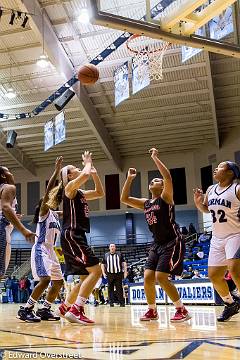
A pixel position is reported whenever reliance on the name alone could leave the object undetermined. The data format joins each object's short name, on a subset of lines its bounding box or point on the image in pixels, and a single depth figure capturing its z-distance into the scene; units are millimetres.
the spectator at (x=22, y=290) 19739
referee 12148
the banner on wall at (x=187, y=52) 11938
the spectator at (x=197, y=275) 11597
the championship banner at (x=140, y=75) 13273
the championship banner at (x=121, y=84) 14904
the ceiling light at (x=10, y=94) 18984
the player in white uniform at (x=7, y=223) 3555
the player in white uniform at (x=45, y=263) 5804
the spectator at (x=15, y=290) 20427
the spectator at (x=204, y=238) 17020
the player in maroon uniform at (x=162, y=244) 5188
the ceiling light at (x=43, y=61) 16288
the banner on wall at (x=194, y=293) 9391
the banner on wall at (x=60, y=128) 17984
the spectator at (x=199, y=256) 14500
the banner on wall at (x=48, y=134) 18364
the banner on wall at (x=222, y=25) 7410
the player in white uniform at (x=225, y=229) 5004
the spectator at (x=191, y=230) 21208
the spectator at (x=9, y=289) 20564
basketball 8391
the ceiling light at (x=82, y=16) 14141
